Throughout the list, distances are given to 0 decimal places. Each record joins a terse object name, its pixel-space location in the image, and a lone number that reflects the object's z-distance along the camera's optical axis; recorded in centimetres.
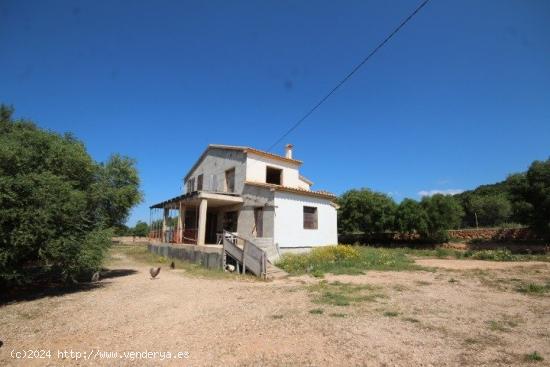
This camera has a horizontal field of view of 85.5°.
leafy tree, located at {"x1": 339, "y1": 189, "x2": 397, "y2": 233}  3278
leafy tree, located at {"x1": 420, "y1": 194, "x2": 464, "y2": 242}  2825
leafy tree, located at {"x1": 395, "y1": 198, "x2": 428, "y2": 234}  2873
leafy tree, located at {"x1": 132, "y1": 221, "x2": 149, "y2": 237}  7521
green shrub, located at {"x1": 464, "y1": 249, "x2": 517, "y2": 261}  1922
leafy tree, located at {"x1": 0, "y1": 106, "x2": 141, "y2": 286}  862
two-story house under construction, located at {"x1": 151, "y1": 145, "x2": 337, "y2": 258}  1745
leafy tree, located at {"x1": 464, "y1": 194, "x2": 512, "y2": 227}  4481
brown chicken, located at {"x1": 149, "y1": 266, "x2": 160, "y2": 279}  1287
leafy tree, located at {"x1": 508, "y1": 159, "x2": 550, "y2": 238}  2131
